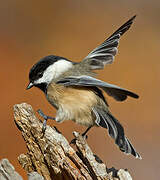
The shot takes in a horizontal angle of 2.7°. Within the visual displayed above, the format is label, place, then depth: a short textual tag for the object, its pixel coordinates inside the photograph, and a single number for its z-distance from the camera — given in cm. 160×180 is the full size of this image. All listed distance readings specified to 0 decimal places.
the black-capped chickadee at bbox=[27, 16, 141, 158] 301
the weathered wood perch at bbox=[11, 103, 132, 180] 296
